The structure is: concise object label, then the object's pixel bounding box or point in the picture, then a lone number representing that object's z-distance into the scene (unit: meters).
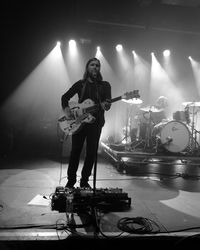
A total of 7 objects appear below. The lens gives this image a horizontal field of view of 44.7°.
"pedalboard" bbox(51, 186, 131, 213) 2.77
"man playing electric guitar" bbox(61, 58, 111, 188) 3.50
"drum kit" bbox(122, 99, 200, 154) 6.20
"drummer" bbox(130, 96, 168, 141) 7.06
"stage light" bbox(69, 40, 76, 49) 8.92
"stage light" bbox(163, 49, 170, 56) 9.35
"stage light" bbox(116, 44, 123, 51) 9.21
